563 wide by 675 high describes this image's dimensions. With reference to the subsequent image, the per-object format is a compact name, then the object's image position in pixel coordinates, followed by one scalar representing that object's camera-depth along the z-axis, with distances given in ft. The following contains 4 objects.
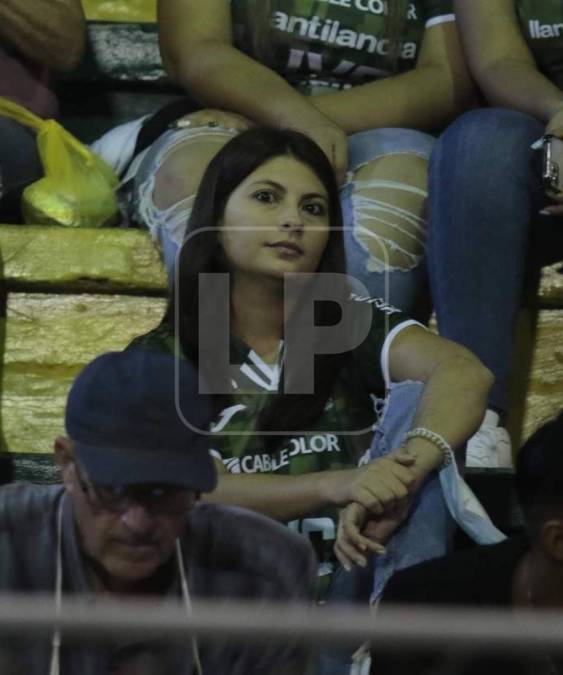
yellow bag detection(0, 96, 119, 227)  38.45
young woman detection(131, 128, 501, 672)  36.68
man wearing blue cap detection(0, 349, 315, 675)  36.03
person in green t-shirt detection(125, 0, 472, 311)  38.07
